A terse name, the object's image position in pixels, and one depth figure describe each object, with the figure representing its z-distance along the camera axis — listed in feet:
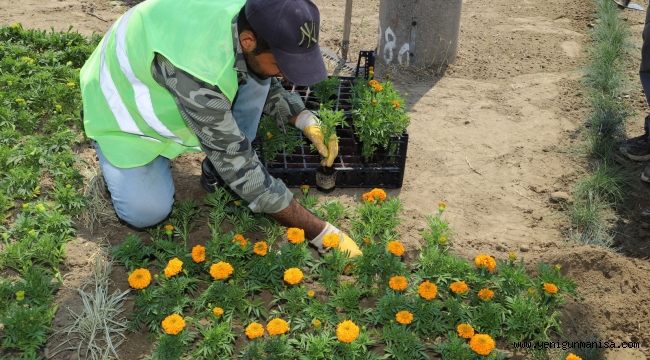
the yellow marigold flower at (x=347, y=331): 9.04
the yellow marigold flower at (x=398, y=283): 10.00
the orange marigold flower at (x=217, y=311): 9.62
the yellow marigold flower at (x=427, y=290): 9.78
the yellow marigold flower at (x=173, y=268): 9.85
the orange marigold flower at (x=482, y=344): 8.96
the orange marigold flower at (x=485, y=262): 10.52
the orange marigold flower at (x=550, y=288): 10.02
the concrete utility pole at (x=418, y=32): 18.79
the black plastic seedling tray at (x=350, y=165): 13.48
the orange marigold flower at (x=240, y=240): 10.68
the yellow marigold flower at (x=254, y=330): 8.98
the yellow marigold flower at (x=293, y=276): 9.80
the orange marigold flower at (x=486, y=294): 9.99
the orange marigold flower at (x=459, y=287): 10.03
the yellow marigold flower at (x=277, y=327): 9.09
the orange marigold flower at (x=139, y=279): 9.62
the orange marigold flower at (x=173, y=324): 9.06
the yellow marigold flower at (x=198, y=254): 10.21
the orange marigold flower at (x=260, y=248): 10.50
